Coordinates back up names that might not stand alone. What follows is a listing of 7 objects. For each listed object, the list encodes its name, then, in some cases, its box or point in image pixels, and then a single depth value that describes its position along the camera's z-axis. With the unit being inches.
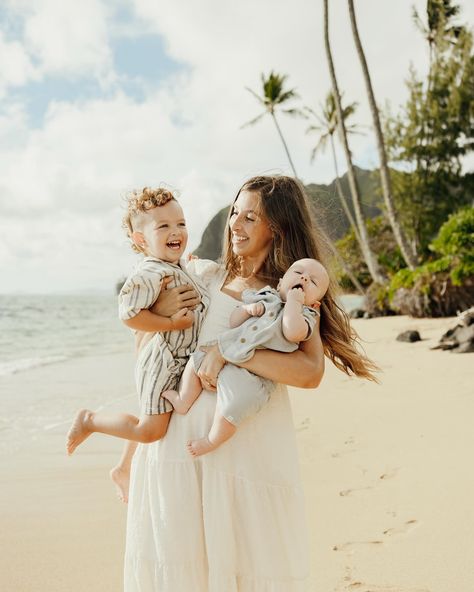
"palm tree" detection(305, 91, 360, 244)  1167.0
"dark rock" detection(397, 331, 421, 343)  485.7
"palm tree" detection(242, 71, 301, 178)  1174.3
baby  80.4
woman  82.3
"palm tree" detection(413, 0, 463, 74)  1039.0
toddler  86.6
